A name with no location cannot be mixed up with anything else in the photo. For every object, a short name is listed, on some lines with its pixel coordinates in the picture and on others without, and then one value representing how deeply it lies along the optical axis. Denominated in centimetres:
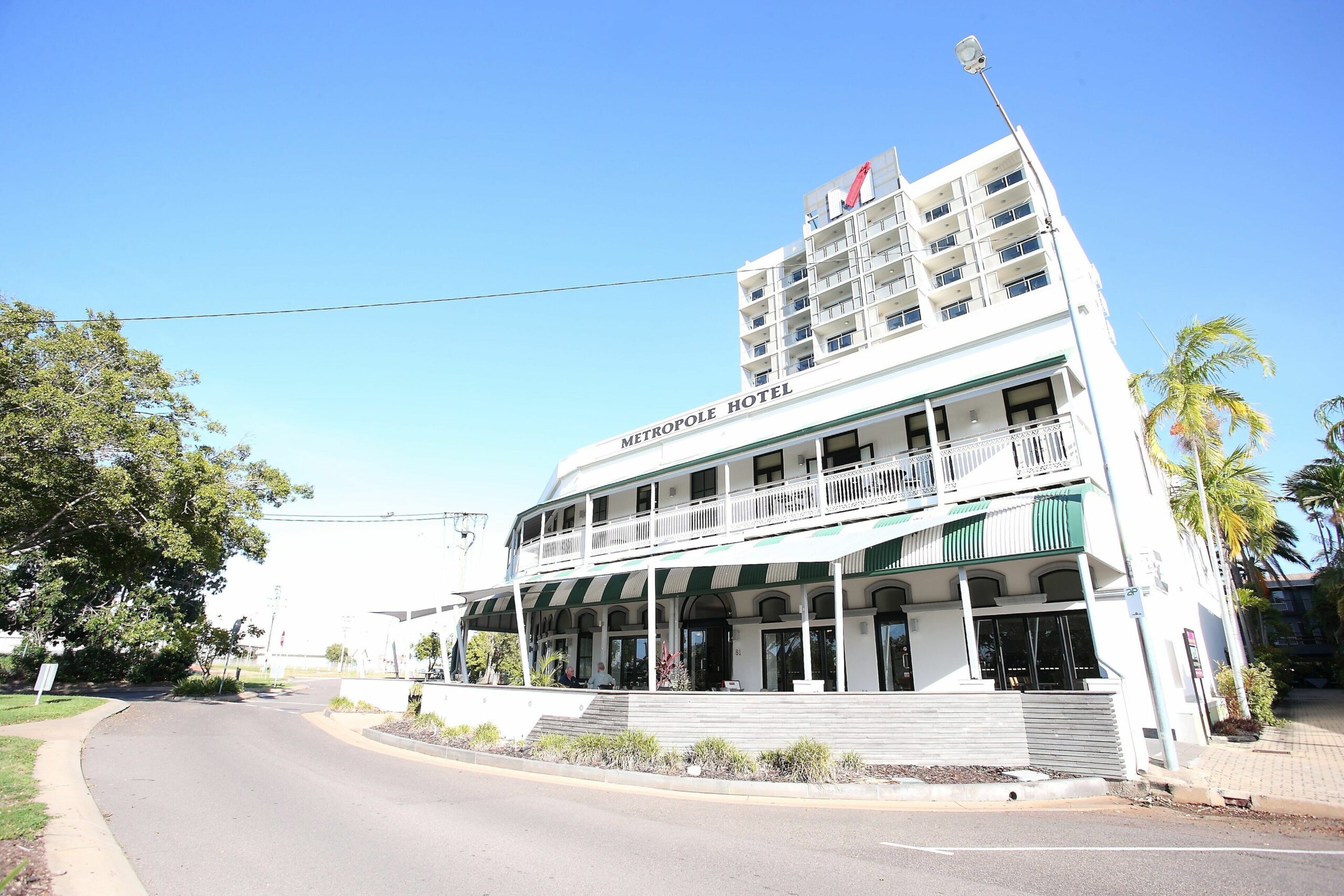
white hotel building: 1209
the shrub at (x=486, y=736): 1544
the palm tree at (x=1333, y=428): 2261
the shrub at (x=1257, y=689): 1708
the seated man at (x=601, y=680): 2156
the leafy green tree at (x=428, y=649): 5172
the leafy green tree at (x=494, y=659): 2342
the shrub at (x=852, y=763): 1067
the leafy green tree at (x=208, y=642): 3541
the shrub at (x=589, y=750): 1241
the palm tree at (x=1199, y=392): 1744
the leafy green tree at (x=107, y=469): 1933
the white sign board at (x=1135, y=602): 988
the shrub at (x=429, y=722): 1809
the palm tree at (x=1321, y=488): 2623
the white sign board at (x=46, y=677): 1951
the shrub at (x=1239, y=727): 1571
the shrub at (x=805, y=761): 1040
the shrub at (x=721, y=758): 1124
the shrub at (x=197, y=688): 2934
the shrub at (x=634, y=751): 1192
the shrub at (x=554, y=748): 1299
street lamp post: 993
